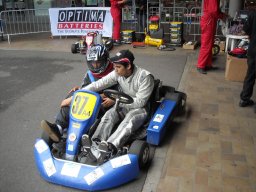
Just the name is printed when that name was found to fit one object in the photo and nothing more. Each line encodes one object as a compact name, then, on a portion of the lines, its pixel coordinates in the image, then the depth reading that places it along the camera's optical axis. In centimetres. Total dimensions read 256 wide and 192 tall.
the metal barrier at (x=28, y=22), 1191
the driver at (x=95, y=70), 388
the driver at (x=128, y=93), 352
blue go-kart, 304
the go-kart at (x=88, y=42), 829
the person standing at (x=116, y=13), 932
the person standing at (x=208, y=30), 624
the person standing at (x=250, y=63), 458
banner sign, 1002
